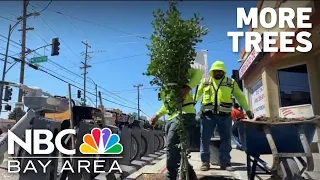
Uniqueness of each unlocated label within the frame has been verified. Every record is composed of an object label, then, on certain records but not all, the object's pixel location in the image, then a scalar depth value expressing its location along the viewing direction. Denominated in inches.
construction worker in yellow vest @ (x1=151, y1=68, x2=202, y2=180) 135.7
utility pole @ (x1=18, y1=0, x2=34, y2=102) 914.6
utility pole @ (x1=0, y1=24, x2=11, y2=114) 873.9
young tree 129.3
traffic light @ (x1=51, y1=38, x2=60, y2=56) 805.2
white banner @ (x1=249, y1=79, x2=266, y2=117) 437.7
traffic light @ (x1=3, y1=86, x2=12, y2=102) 605.9
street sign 840.3
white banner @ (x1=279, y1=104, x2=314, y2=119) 348.9
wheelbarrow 122.0
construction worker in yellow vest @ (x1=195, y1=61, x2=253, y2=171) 176.4
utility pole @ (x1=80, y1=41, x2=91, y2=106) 1858.8
